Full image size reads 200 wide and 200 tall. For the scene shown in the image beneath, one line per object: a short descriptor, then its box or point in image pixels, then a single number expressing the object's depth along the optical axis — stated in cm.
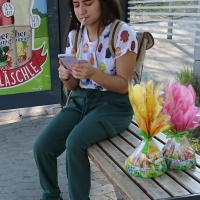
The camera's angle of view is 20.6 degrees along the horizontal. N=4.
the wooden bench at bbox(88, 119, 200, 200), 273
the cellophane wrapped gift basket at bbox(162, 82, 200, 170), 287
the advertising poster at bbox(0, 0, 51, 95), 516
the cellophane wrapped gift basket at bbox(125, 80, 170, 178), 280
